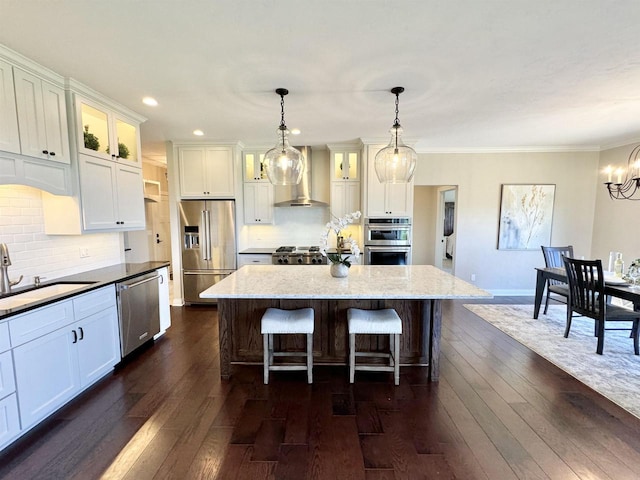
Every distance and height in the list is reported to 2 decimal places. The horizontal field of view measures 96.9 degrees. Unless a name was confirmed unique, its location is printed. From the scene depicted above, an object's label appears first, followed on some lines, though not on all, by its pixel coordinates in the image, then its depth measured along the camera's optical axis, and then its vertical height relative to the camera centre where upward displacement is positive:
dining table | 2.93 -0.76
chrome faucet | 2.28 -0.39
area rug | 2.51 -1.45
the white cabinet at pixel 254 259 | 4.86 -0.66
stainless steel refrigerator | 4.72 -0.33
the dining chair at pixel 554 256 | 4.34 -0.55
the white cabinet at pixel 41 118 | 2.28 +0.88
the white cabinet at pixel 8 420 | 1.79 -1.28
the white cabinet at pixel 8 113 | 2.14 +0.82
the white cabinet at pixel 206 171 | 4.76 +0.83
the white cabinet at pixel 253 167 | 5.05 +0.96
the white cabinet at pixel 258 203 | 5.09 +0.31
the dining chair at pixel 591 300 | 3.07 -0.92
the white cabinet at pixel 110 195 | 2.84 +0.28
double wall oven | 4.71 -0.34
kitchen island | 2.64 -0.95
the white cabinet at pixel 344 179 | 4.98 +0.73
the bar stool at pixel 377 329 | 2.43 -0.92
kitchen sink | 2.25 -0.63
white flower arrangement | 2.67 -0.22
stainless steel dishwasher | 2.89 -0.99
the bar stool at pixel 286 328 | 2.43 -0.92
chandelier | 4.52 +0.64
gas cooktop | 4.66 -0.62
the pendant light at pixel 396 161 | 2.74 +0.58
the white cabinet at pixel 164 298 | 3.53 -0.99
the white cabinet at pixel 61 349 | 1.92 -1.02
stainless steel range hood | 4.96 +0.51
